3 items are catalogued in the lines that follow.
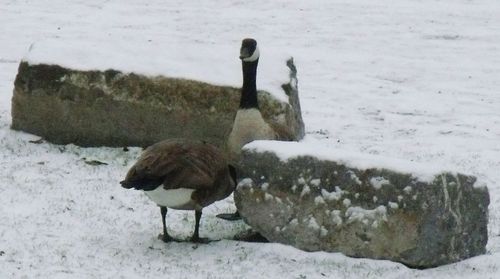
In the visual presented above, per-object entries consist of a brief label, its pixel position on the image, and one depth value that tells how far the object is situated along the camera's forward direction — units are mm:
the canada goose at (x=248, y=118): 16687
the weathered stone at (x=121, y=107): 20234
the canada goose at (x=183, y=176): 14000
